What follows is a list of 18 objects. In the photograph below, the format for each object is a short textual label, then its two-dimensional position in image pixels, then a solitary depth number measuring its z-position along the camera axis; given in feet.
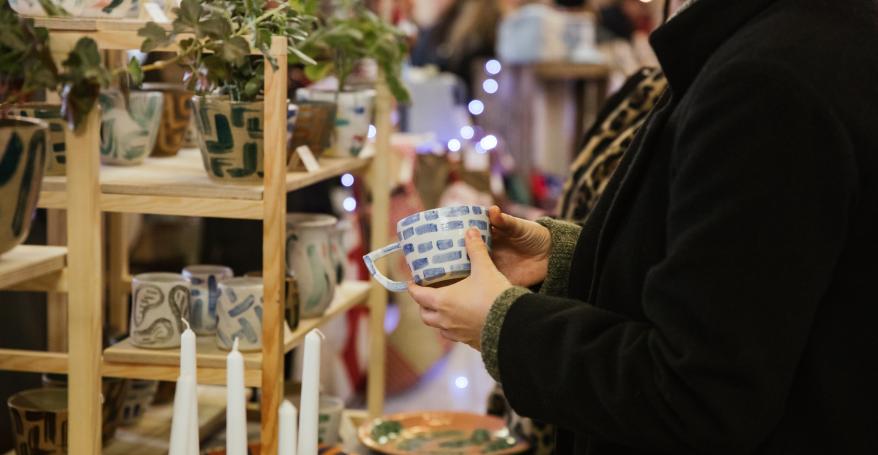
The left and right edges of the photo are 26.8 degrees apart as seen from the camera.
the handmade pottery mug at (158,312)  6.94
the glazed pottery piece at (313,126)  7.46
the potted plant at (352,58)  7.97
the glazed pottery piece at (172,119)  7.73
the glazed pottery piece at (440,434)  8.34
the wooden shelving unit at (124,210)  6.14
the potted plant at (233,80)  6.45
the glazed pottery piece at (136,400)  7.72
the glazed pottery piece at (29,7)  6.27
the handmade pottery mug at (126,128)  7.29
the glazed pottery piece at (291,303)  7.32
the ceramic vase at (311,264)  7.64
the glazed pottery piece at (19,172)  5.76
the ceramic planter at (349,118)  7.97
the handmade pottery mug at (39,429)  6.92
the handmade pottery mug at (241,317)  6.97
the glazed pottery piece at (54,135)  6.81
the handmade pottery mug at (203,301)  7.19
